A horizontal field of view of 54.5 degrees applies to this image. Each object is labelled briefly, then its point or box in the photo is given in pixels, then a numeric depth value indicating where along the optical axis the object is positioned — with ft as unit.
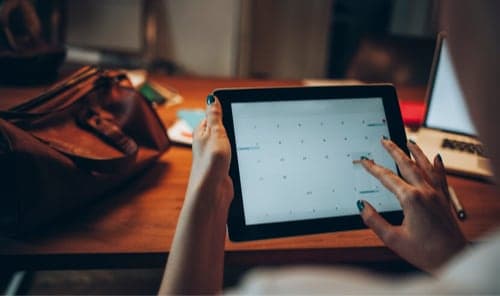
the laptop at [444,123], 4.00
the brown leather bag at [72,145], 2.59
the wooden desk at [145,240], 2.63
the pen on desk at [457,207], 3.17
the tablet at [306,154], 2.66
